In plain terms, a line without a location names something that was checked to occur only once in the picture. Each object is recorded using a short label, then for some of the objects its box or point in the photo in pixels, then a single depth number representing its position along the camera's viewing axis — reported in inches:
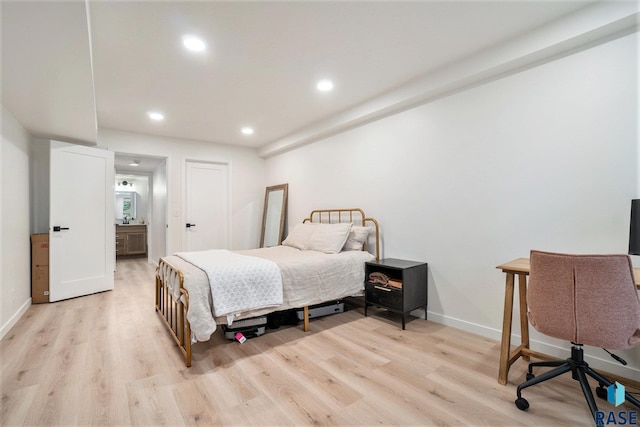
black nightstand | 112.7
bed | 87.8
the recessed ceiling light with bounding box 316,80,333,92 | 120.5
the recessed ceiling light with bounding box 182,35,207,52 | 89.4
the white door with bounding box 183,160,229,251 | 208.7
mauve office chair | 57.2
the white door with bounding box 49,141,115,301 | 147.7
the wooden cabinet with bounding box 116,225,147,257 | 294.7
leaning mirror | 211.4
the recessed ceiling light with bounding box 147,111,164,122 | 153.1
